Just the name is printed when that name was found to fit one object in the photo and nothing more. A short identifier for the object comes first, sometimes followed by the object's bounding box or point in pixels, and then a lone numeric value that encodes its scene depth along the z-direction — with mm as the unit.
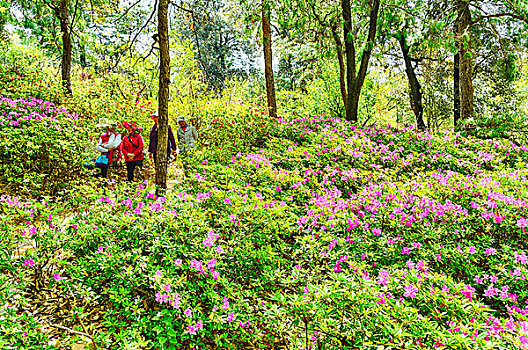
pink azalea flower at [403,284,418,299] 2345
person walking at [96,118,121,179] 5965
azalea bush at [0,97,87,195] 5148
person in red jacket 6180
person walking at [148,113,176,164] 6738
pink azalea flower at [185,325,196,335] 2207
